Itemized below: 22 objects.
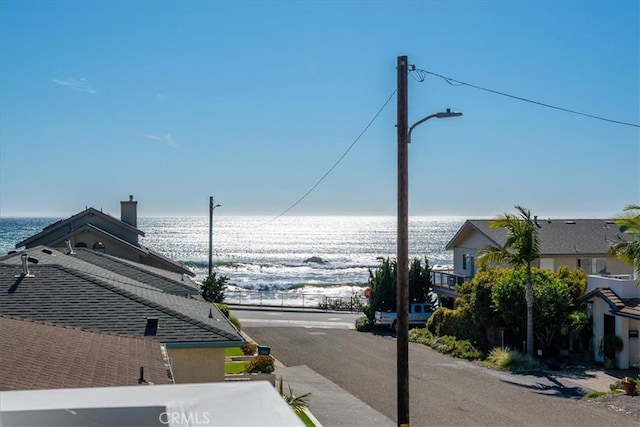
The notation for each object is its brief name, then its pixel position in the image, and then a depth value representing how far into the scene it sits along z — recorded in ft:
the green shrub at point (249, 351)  87.07
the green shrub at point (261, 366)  74.23
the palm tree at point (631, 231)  72.59
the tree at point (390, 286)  138.71
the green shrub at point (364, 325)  135.64
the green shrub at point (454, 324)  107.96
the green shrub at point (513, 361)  90.68
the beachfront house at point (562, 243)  130.93
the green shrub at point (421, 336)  115.50
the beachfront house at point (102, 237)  119.34
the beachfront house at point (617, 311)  87.56
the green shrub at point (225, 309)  112.59
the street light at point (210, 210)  157.29
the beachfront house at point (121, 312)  47.96
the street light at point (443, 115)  44.04
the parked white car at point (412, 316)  135.44
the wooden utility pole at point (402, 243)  42.06
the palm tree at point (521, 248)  95.25
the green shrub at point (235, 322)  115.42
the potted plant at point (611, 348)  87.86
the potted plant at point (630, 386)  70.95
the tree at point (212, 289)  140.56
